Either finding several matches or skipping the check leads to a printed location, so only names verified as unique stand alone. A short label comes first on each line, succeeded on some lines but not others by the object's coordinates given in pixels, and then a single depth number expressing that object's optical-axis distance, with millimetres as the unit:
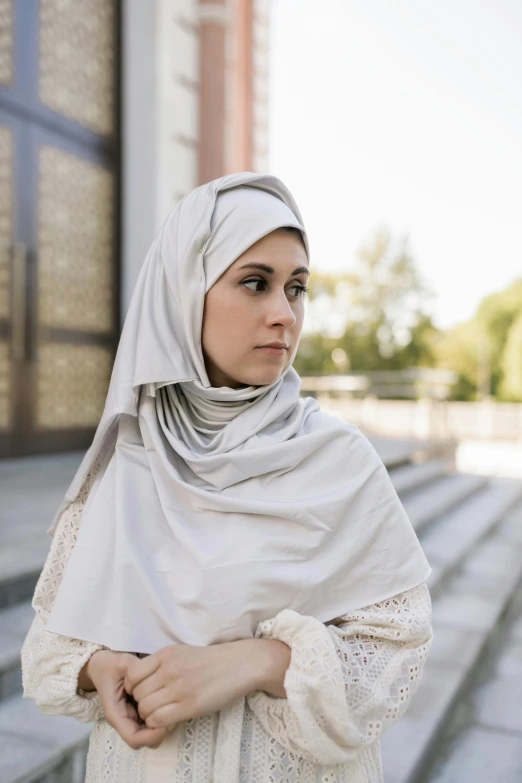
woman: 967
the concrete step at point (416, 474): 5484
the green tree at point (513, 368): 35031
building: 4289
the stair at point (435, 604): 1824
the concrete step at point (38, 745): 1663
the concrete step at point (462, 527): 4305
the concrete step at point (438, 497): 4992
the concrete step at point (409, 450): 6230
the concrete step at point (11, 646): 1962
